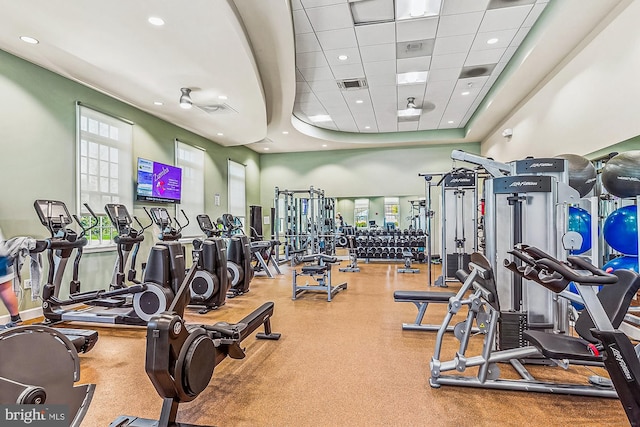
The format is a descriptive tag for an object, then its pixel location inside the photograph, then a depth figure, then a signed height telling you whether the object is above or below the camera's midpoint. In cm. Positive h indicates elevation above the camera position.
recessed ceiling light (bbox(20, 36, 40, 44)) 369 +191
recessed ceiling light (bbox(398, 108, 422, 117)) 732 +231
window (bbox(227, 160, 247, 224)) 932 +76
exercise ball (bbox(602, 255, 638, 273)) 306 -43
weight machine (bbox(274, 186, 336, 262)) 854 -28
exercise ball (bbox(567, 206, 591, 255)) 363 -8
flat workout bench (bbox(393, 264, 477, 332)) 338 -83
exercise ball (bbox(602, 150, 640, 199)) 280 +35
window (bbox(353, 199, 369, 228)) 1071 +13
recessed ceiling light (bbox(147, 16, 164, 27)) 333 +191
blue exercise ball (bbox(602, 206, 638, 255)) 299 -12
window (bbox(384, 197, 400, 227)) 1042 +19
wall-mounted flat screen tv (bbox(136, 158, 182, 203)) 612 +65
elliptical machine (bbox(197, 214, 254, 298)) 525 -73
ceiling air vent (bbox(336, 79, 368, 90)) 617 +242
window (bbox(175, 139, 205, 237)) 737 +72
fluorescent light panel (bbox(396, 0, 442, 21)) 387 +240
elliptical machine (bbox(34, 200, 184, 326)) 365 -71
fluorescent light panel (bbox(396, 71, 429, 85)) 586 +243
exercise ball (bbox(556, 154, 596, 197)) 358 +45
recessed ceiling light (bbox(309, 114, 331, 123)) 833 +242
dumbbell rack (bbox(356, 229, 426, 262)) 878 -71
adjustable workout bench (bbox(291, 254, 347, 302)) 504 -83
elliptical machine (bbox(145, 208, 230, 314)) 438 -79
